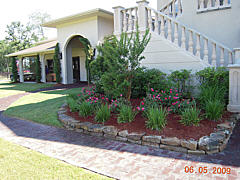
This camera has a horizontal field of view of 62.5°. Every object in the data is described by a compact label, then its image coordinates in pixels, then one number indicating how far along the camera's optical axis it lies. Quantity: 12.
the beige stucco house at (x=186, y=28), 6.16
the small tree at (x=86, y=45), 11.92
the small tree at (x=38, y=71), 16.97
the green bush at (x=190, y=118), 4.08
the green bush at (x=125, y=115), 4.57
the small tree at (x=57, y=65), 14.54
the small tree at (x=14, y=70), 19.56
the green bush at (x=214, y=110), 4.32
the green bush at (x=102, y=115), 4.86
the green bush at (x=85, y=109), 5.34
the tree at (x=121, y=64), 5.09
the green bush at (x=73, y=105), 5.82
